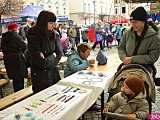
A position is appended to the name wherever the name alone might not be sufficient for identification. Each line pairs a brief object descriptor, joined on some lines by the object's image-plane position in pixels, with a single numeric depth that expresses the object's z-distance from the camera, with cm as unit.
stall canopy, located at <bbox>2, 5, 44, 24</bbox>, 1426
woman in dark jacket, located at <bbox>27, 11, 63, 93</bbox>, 282
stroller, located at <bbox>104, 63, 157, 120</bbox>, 258
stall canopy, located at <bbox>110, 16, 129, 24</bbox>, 2263
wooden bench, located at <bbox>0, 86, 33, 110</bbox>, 347
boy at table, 365
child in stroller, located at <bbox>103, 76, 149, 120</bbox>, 240
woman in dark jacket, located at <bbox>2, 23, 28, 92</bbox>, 441
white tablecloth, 217
